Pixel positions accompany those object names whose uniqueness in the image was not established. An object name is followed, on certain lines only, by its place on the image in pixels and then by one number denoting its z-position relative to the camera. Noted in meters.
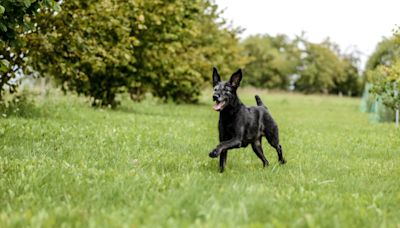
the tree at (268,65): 96.70
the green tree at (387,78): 14.26
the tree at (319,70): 97.19
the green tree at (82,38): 15.15
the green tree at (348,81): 97.38
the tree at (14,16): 8.05
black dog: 7.23
